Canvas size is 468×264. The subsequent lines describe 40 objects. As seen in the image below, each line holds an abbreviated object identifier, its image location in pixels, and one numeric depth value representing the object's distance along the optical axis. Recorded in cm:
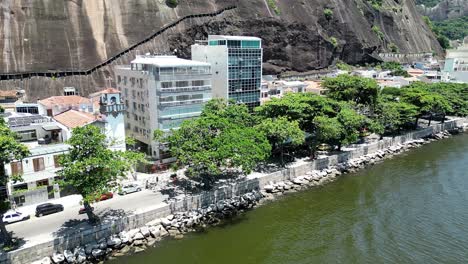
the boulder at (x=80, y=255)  2816
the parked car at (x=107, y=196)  3522
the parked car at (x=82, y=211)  3208
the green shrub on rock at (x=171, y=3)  7691
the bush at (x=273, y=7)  9031
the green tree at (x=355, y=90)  5925
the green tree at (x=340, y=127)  4653
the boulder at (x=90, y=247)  2866
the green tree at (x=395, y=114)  5638
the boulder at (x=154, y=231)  3181
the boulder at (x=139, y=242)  3064
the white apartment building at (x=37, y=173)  3294
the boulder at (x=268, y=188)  4081
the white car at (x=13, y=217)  3033
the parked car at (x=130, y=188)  3672
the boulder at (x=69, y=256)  2779
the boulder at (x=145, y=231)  3141
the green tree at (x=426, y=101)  6141
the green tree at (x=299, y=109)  4747
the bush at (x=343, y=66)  10206
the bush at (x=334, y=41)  10132
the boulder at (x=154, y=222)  3255
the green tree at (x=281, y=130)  4313
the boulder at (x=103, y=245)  2929
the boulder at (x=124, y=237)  3039
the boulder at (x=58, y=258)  2742
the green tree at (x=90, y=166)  2877
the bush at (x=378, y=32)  12249
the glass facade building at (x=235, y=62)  5116
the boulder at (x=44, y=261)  2716
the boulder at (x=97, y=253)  2866
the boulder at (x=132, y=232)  3102
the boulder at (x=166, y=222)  3281
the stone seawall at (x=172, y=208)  2726
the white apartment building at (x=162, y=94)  4341
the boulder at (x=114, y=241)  2979
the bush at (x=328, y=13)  10188
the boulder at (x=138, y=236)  3092
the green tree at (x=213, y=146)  3562
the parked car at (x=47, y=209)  3180
